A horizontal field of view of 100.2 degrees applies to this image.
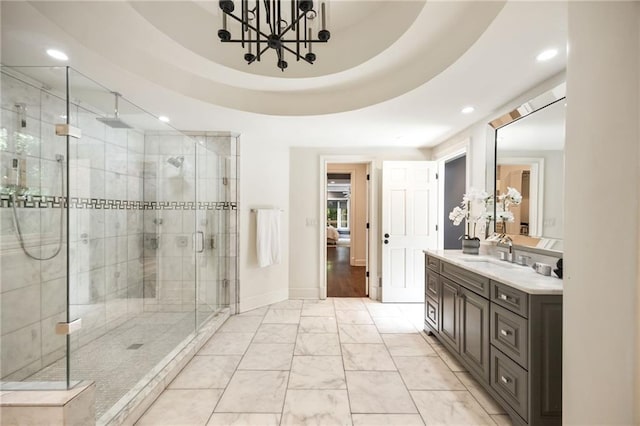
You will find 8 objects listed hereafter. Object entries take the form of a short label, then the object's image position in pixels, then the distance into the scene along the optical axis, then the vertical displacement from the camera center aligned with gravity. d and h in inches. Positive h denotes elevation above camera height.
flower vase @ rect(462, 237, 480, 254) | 104.3 -13.5
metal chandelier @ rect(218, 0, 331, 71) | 47.4 +36.7
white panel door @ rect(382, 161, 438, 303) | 149.5 -5.5
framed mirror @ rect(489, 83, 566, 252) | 75.3 +12.6
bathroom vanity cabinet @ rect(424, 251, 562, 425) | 56.9 -30.1
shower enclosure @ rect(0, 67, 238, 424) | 72.2 -9.5
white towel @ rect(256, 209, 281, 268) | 139.8 -13.9
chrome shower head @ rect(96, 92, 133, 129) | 98.7 +34.0
